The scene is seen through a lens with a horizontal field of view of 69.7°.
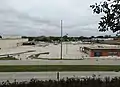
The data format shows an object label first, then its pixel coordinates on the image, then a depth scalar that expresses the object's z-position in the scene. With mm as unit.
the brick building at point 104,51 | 20347
